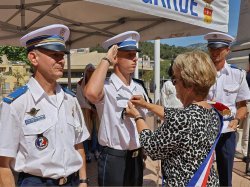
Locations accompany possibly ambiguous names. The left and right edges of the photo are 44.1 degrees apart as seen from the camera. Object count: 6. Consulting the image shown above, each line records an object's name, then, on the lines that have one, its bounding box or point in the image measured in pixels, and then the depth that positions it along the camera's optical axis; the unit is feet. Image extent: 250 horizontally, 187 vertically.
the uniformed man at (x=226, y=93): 10.05
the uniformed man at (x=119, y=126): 7.52
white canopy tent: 10.62
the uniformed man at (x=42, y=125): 5.54
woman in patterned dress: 5.38
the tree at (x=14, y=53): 73.65
